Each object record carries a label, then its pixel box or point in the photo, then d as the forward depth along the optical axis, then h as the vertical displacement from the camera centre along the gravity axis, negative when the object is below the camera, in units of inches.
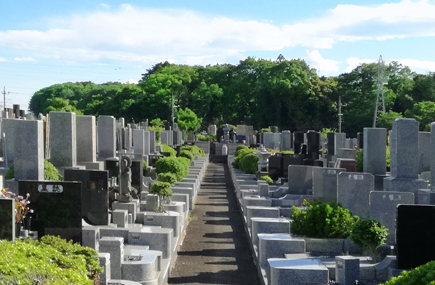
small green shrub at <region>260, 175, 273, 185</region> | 768.9 -76.8
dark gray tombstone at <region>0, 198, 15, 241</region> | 287.1 -49.5
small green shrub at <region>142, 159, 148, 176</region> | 757.9 -60.9
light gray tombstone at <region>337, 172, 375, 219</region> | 493.7 -58.0
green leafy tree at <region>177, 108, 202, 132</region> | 2267.7 +9.0
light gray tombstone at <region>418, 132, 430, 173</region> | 711.1 -33.3
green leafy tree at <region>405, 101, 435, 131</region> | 1602.1 +28.5
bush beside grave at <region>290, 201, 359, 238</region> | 424.5 -74.4
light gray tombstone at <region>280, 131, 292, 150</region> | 1301.8 -41.9
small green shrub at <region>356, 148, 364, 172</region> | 669.8 -47.5
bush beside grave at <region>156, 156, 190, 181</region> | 735.7 -57.5
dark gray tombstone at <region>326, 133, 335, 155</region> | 1034.9 -36.8
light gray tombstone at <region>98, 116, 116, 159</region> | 702.5 -17.3
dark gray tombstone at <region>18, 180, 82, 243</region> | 330.3 -50.5
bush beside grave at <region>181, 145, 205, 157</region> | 1263.0 -62.0
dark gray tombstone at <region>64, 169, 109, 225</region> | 421.7 -56.1
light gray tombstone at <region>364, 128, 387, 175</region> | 597.3 -30.4
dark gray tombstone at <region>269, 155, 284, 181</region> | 829.8 -64.7
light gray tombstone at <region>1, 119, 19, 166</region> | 608.7 -22.0
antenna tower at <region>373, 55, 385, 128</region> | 1843.5 +140.1
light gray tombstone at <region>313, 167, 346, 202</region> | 540.4 -59.1
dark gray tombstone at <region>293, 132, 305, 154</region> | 1002.1 -32.9
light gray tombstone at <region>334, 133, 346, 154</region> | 1195.4 -36.5
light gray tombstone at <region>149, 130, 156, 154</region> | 1041.9 -35.7
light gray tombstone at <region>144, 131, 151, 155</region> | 916.1 -33.4
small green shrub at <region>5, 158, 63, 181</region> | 449.4 -41.2
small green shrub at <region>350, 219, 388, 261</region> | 368.5 -72.4
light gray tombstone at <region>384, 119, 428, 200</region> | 499.8 -29.0
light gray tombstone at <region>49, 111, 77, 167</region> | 523.5 -14.9
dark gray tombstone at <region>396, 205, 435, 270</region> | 329.7 -63.2
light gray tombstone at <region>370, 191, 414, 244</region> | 420.2 -61.4
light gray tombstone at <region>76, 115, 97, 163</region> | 582.0 -17.4
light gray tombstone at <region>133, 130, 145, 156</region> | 884.6 -30.8
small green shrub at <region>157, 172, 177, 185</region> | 602.9 -58.8
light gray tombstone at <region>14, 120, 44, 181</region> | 423.2 -20.9
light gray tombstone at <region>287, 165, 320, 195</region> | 649.6 -65.3
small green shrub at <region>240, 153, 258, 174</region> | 930.1 -66.4
